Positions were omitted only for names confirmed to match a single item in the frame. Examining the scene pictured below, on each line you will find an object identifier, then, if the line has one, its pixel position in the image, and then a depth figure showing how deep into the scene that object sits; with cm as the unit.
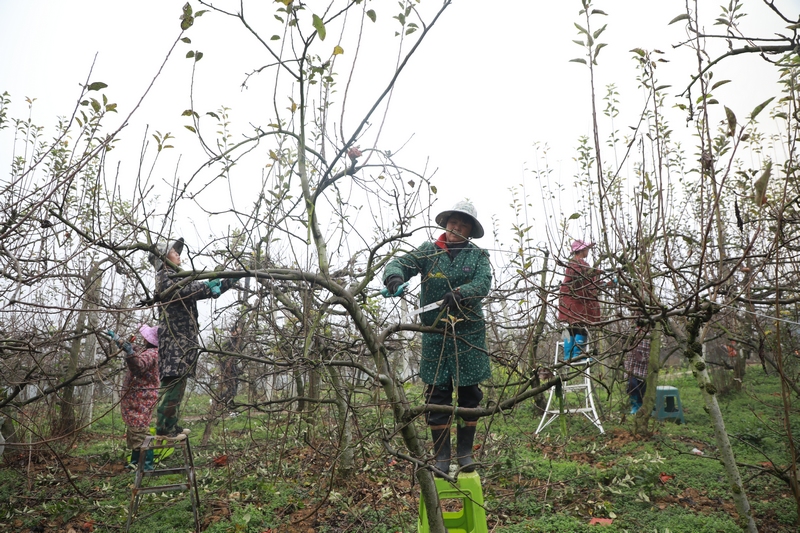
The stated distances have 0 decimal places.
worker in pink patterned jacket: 477
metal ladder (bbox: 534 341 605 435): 537
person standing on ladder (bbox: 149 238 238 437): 450
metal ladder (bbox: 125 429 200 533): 338
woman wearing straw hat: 291
